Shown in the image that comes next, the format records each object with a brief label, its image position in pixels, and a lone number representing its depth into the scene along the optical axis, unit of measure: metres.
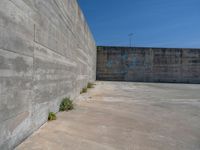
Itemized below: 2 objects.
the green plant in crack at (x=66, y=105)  3.98
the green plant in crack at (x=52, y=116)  3.16
